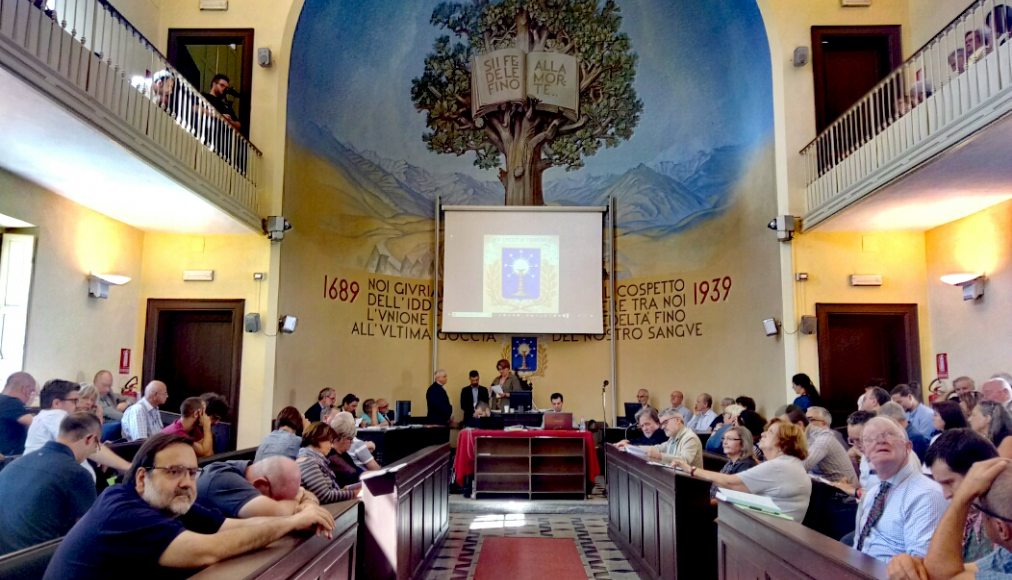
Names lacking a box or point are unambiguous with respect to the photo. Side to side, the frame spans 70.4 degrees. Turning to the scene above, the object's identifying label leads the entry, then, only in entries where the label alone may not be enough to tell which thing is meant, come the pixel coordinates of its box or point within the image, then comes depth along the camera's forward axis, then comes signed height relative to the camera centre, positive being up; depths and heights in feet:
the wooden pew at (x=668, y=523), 13.10 -3.02
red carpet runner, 17.11 -4.89
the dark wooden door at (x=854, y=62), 28.91 +12.68
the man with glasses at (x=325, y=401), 25.88 -1.26
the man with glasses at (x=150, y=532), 6.30 -1.51
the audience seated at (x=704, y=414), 30.58 -1.85
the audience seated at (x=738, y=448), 14.10 -1.52
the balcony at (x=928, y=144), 17.70 +6.60
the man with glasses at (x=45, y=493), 9.27 -1.72
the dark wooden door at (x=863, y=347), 27.14 +0.98
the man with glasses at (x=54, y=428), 13.20 -1.22
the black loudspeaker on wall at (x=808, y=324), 26.50 +1.76
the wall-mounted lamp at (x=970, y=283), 23.65 +3.03
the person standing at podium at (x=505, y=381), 34.88 -0.63
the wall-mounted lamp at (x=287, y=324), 27.91 +1.62
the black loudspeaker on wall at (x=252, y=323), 27.30 +1.58
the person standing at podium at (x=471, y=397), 34.65 -1.42
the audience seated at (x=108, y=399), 22.20 -1.15
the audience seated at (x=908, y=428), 14.75 -1.29
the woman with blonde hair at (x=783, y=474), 11.41 -1.65
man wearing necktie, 8.14 -1.51
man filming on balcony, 27.58 +10.28
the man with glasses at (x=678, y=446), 16.31 -1.75
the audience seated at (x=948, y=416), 13.78 -0.82
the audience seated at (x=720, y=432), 21.06 -1.82
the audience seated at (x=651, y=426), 19.74 -1.54
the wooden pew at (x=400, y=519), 12.96 -3.00
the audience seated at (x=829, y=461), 13.96 -1.73
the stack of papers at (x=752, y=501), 9.76 -1.82
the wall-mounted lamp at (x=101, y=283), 24.76 +2.76
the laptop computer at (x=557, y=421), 26.63 -1.93
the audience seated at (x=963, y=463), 6.57 -0.84
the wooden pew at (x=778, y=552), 6.97 -2.05
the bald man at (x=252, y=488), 8.87 -1.59
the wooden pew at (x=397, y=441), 23.41 -2.52
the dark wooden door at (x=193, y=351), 28.94 +0.55
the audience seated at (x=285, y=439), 13.39 -1.38
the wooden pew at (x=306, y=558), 6.73 -2.11
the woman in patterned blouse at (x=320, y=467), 12.55 -1.80
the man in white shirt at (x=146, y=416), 18.73 -1.37
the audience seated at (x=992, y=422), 12.84 -0.86
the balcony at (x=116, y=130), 15.72 +6.14
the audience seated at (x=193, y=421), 15.28 -1.21
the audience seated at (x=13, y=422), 15.47 -1.29
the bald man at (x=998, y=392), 16.11 -0.39
